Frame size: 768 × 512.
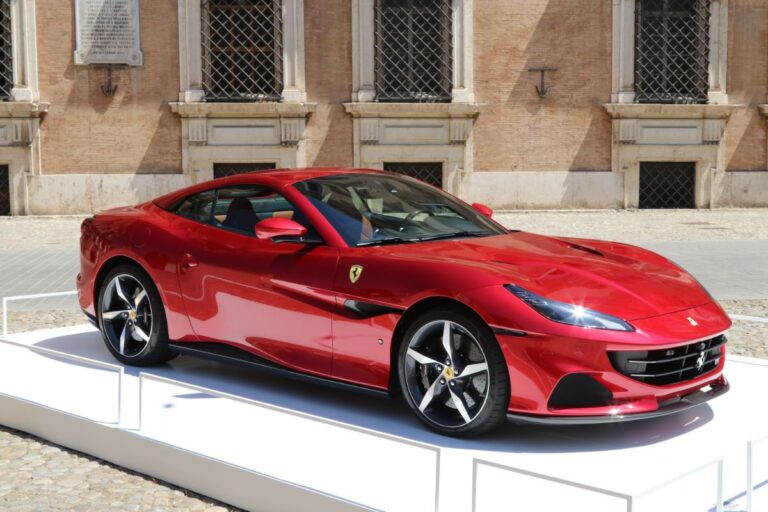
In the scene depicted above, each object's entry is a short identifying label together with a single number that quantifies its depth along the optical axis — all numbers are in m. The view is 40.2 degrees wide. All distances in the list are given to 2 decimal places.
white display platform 3.72
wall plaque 21.56
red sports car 4.27
